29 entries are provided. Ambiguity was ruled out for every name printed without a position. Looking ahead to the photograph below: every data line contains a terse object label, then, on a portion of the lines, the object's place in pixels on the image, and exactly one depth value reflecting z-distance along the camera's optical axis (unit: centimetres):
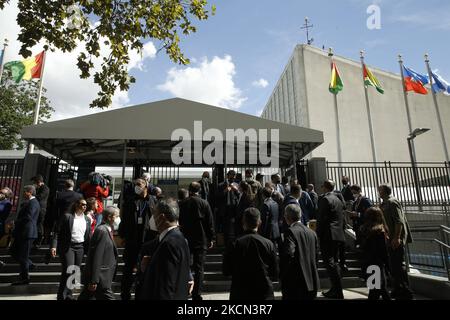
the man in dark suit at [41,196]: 723
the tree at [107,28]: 707
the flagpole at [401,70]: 1937
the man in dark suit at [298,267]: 356
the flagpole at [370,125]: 2065
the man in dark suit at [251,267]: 305
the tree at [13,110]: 2725
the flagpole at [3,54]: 1585
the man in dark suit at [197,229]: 506
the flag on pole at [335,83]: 1920
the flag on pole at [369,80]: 1920
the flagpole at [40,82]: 1541
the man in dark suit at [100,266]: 401
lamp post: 1213
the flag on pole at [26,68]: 1434
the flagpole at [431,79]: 1917
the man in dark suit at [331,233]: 510
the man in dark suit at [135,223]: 512
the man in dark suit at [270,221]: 617
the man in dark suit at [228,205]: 703
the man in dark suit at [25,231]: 593
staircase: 604
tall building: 2789
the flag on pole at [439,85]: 1850
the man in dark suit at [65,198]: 638
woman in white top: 474
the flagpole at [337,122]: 2146
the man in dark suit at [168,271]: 250
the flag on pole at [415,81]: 1868
